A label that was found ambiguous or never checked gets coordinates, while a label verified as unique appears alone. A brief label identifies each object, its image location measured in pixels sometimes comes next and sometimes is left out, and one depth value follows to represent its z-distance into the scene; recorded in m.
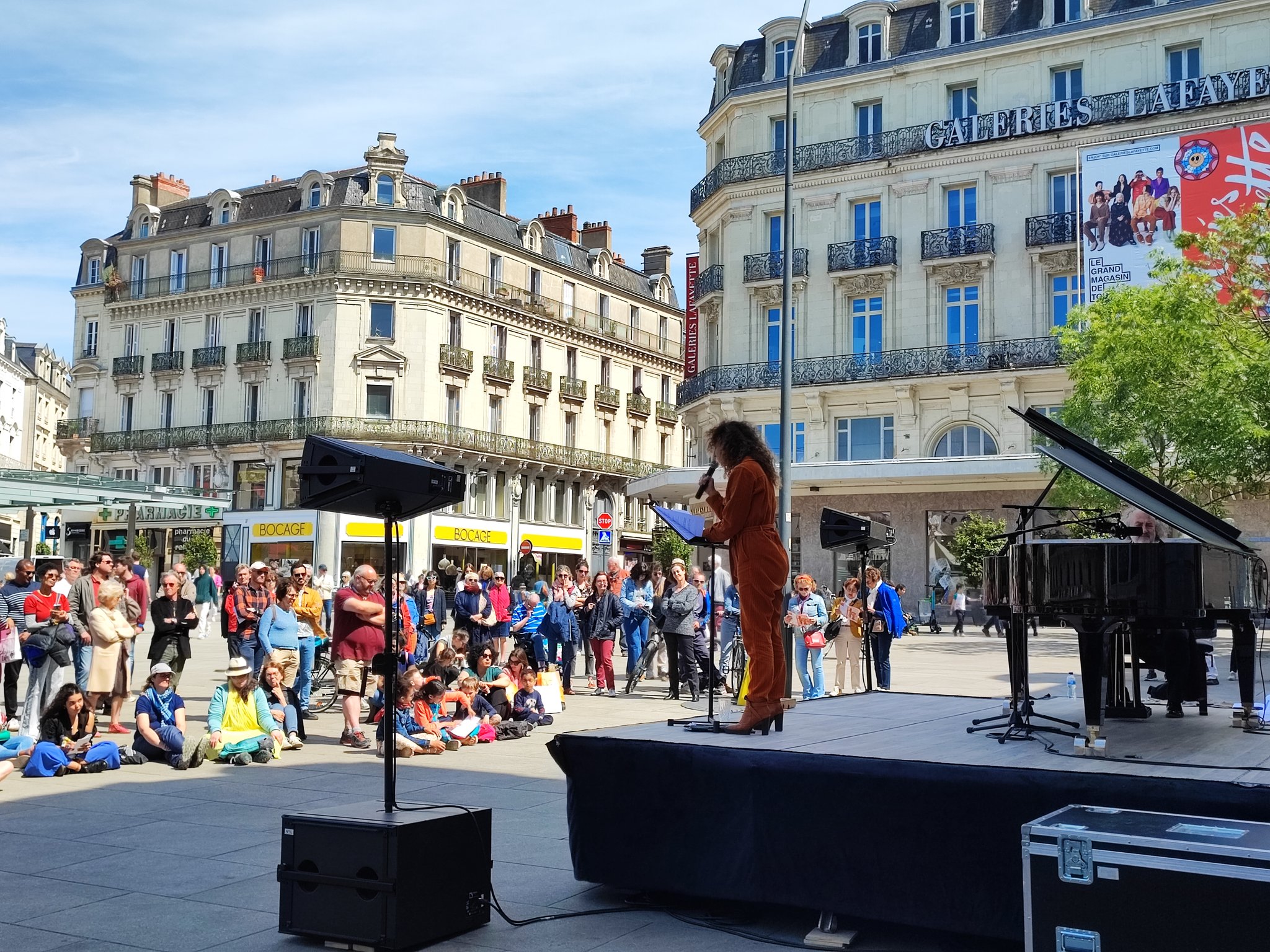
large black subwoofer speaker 5.49
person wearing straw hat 11.50
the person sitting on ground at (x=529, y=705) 14.01
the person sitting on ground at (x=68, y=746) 10.57
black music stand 7.66
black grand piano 6.26
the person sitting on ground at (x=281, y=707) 12.38
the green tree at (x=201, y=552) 52.56
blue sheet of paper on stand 8.34
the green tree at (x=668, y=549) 52.40
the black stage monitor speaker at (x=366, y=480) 6.21
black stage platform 5.44
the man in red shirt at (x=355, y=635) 12.69
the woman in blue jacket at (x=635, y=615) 19.05
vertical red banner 43.31
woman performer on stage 6.88
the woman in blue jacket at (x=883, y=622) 16.41
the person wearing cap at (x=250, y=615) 14.90
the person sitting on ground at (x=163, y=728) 11.13
